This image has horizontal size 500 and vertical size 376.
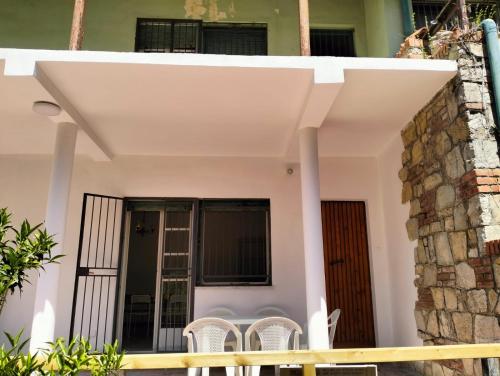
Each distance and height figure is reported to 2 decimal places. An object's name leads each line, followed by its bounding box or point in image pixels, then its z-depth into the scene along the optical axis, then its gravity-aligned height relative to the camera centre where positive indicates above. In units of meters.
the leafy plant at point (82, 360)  1.73 -0.30
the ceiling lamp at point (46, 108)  4.32 +2.02
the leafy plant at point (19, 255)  1.76 +0.17
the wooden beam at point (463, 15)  4.12 +2.90
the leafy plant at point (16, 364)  1.64 -0.30
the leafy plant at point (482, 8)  6.16 +4.46
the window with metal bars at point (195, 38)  6.54 +4.19
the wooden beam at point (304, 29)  4.18 +2.80
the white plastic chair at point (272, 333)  4.05 -0.41
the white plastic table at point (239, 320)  4.88 -0.34
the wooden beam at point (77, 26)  4.09 +2.78
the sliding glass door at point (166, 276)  5.99 +0.26
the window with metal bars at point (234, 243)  6.14 +0.79
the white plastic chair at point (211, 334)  4.06 -0.42
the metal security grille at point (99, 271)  5.84 +0.33
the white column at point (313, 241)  4.39 +0.59
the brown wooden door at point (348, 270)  6.48 +0.38
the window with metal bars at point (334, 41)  6.70 +4.23
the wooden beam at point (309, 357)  1.86 -0.30
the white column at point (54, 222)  4.36 +0.81
